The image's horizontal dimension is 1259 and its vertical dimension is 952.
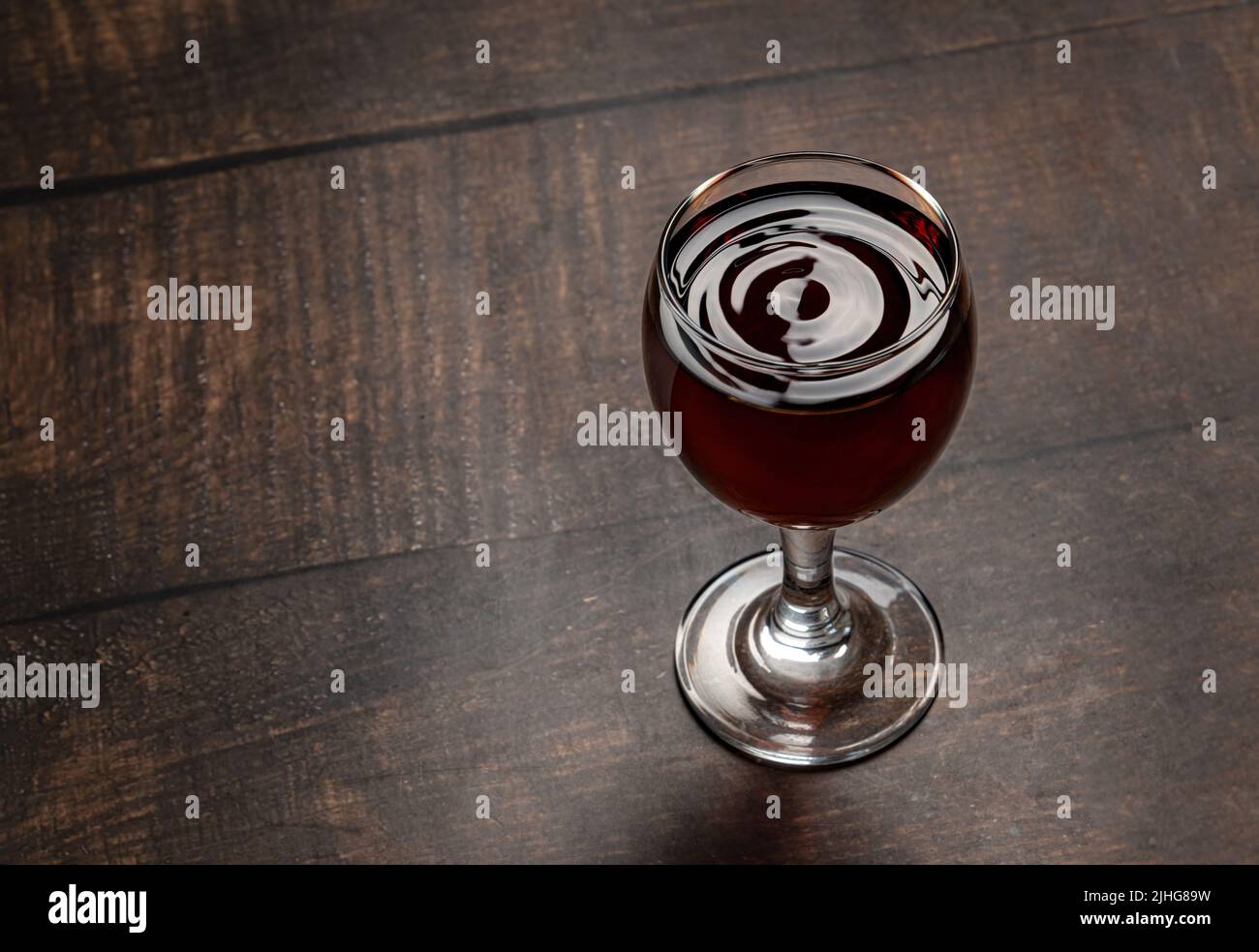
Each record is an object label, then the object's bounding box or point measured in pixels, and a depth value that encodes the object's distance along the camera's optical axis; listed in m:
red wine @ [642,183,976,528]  0.65
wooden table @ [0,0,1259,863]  0.81
